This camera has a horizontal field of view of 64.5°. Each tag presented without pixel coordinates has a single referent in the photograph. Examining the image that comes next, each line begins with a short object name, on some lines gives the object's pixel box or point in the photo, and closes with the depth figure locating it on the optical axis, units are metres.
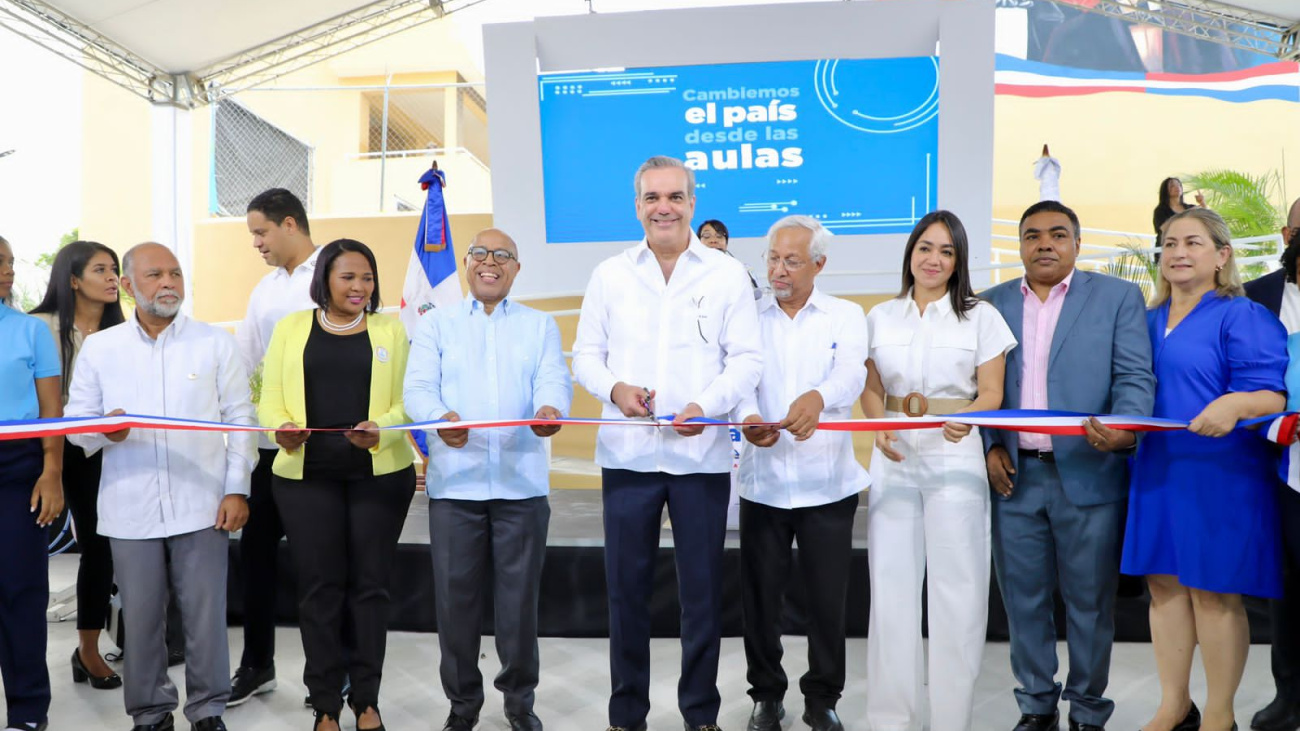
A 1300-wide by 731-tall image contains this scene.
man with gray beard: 3.07
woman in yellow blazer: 3.05
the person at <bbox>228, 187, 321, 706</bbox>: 3.56
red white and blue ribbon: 2.89
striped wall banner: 14.01
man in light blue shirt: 3.11
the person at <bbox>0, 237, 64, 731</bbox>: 3.15
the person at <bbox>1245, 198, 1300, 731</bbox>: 3.26
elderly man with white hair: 3.07
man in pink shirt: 3.02
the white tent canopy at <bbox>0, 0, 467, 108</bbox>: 6.46
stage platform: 4.23
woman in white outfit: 2.96
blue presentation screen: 5.70
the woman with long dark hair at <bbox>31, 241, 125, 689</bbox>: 3.62
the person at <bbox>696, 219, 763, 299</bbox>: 5.21
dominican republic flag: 5.64
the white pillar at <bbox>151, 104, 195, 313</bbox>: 7.29
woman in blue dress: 2.89
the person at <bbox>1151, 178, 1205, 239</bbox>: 6.63
